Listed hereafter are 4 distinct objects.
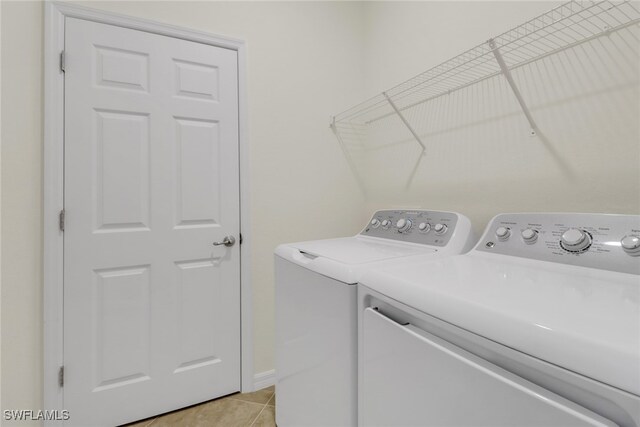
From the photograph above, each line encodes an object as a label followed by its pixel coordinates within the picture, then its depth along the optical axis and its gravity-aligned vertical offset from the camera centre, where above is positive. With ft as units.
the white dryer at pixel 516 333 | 1.44 -0.68
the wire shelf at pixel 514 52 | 3.41 +2.29
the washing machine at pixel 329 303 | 3.03 -1.00
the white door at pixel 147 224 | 4.85 -0.11
